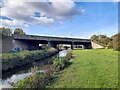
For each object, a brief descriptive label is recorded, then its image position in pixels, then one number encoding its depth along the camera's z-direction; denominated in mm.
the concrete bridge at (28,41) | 29947
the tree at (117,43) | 19737
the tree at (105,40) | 37930
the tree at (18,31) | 46454
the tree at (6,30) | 40896
